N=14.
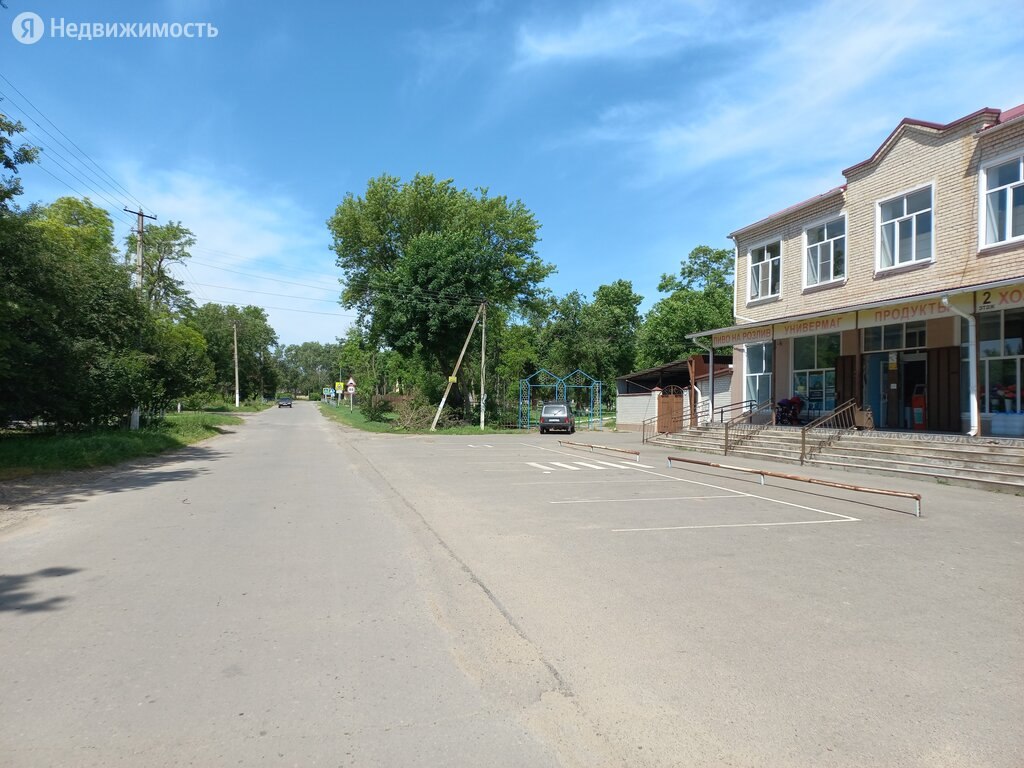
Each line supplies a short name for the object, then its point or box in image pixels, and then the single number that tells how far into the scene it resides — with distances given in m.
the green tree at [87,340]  18.05
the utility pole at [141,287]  25.83
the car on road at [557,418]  36.12
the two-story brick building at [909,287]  16.17
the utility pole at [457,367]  37.00
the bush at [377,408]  46.47
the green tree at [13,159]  14.88
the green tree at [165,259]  54.53
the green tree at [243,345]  73.56
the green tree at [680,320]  49.44
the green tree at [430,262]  37.56
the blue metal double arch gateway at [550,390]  39.81
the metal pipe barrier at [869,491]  9.99
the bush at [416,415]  37.50
